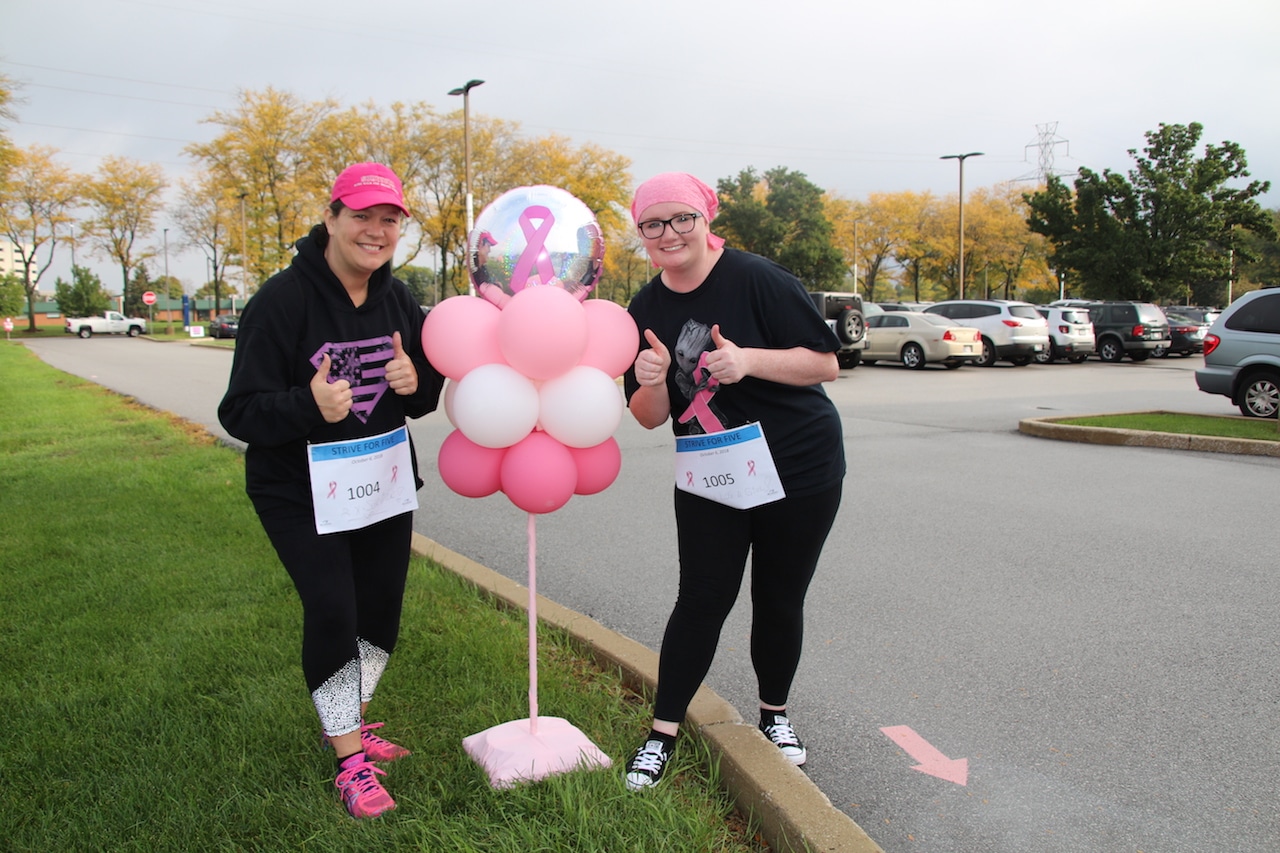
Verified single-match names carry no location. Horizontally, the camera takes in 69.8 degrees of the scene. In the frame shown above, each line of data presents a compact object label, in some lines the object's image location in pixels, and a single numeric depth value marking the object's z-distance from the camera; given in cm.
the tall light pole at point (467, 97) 2516
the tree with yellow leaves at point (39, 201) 5034
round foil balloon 267
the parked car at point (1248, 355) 1122
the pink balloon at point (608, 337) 261
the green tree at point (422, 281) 8449
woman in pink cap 240
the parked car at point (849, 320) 1969
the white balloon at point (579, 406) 256
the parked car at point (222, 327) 4916
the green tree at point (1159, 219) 3422
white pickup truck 5259
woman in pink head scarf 252
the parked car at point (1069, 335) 2414
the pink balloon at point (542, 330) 245
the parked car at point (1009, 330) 2253
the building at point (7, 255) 11225
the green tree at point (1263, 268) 5769
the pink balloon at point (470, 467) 270
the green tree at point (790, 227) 5734
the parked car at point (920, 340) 2130
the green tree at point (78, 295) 6944
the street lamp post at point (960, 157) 3762
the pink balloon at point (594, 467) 278
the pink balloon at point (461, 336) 257
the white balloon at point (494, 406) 250
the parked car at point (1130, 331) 2445
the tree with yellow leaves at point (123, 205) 5541
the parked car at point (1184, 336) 2702
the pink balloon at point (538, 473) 263
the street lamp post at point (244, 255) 4341
